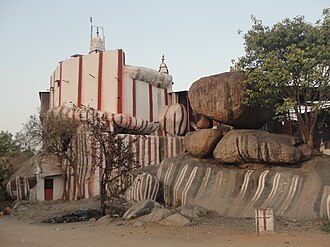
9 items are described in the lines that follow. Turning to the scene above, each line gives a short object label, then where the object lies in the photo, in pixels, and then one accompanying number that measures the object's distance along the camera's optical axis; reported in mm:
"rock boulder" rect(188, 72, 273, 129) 18141
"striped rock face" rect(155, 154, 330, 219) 14641
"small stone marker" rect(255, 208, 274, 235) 11742
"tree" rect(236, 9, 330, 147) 15898
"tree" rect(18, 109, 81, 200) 23594
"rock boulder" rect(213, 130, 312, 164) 16344
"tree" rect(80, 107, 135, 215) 16641
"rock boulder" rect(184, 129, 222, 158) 18531
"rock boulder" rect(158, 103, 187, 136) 28141
